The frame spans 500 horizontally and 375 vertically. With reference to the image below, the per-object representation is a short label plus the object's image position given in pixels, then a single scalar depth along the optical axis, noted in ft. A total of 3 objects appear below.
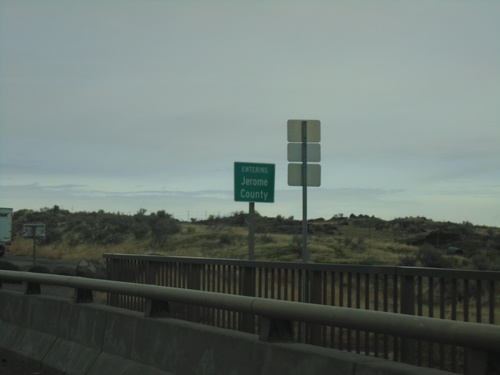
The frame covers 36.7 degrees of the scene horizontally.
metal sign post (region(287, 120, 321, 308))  42.29
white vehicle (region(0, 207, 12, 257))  182.60
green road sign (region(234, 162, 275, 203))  46.32
